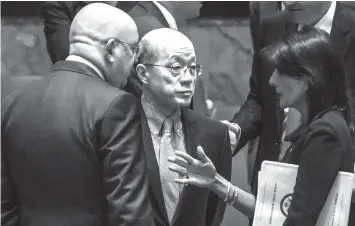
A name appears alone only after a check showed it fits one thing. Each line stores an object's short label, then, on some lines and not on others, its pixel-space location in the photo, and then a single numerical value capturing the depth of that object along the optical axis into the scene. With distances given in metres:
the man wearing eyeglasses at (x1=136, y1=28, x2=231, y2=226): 5.09
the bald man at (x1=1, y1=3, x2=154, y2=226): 4.83
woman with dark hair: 4.85
